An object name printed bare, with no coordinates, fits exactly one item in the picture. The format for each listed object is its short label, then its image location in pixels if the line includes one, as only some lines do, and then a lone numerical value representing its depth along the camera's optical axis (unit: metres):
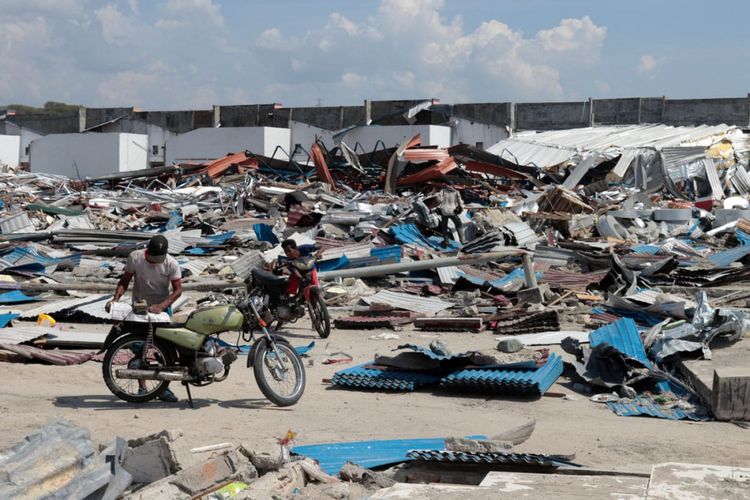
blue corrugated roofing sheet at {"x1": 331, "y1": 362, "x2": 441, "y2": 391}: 8.34
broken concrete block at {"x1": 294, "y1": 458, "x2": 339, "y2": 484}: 5.37
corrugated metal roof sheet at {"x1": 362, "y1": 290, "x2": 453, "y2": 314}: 12.72
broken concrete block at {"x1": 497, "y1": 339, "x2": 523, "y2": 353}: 9.71
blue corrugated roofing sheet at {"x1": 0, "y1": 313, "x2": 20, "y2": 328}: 10.65
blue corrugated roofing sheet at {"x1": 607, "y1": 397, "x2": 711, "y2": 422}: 7.50
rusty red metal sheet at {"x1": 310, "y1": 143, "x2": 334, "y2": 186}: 29.88
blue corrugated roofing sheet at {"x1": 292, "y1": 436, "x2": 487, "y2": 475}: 5.71
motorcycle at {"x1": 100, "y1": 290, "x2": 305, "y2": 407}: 7.35
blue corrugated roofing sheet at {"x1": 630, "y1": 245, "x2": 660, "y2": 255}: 16.62
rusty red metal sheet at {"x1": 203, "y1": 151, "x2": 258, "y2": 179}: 31.97
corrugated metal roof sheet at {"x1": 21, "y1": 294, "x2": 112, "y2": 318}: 11.66
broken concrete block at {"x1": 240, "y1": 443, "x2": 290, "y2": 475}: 5.38
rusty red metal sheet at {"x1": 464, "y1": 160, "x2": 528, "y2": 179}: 27.73
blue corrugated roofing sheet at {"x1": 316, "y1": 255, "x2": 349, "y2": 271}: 14.78
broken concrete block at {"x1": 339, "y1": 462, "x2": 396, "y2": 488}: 5.34
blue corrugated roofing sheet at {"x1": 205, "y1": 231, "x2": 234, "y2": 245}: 18.52
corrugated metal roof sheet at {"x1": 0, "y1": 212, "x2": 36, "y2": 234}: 20.64
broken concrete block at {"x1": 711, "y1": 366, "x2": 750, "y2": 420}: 7.27
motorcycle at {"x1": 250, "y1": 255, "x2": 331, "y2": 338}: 10.67
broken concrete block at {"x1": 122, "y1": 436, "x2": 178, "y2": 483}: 5.32
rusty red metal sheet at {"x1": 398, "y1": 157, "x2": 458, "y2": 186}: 27.38
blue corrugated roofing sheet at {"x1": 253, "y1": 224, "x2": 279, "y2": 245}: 18.30
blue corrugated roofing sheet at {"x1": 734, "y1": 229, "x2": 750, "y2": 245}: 17.86
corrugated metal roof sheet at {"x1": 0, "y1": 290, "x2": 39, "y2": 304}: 12.93
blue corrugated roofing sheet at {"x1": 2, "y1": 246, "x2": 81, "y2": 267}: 15.83
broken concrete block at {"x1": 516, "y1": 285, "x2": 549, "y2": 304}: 12.76
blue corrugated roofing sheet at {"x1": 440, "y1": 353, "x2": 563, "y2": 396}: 7.98
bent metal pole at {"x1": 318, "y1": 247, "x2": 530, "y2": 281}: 13.75
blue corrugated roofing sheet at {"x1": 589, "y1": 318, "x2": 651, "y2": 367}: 8.81
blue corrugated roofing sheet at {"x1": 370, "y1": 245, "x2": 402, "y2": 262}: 14.94
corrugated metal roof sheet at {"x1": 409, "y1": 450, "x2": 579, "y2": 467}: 5.19
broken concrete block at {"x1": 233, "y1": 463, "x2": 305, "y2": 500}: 4.98
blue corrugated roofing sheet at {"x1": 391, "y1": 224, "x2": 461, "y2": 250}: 17.45
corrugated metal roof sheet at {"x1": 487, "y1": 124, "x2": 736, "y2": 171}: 31.20
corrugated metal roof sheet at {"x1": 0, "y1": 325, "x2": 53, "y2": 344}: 9.53
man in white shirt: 7.81
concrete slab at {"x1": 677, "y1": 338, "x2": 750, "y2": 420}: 7.29
